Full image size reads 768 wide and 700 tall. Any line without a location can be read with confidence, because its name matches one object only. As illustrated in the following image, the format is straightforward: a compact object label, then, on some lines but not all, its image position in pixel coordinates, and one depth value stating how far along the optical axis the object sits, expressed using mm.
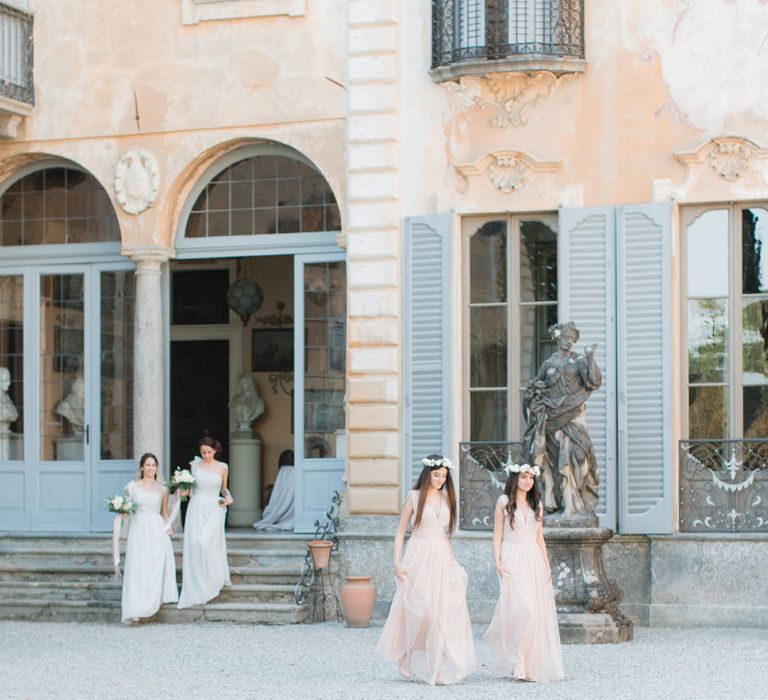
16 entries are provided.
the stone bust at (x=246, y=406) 20484
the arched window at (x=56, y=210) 18219
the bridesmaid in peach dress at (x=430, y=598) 11945
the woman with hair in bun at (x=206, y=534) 16031
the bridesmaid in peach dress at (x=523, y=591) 12078
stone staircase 15938
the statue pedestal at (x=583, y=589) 14086
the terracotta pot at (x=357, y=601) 15500
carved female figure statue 14547
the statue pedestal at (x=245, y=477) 19797
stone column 17484
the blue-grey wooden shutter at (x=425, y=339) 16188
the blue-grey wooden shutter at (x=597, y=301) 15617
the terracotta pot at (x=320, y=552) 16062
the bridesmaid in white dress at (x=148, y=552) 15828
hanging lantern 20625
